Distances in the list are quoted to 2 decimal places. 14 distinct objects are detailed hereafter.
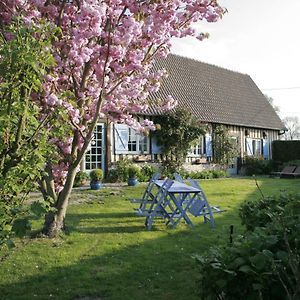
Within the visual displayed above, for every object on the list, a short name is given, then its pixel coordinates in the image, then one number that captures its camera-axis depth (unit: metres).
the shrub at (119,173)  16.48
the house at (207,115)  17.05
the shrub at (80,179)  15.19
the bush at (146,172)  16.92
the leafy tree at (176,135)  18.05
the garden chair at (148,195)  9.18
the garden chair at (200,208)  7.71
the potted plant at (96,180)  13.99
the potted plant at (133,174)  15.10
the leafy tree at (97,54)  5.86
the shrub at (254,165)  23.53
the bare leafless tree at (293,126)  63.69
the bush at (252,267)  2.46
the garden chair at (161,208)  7.65
